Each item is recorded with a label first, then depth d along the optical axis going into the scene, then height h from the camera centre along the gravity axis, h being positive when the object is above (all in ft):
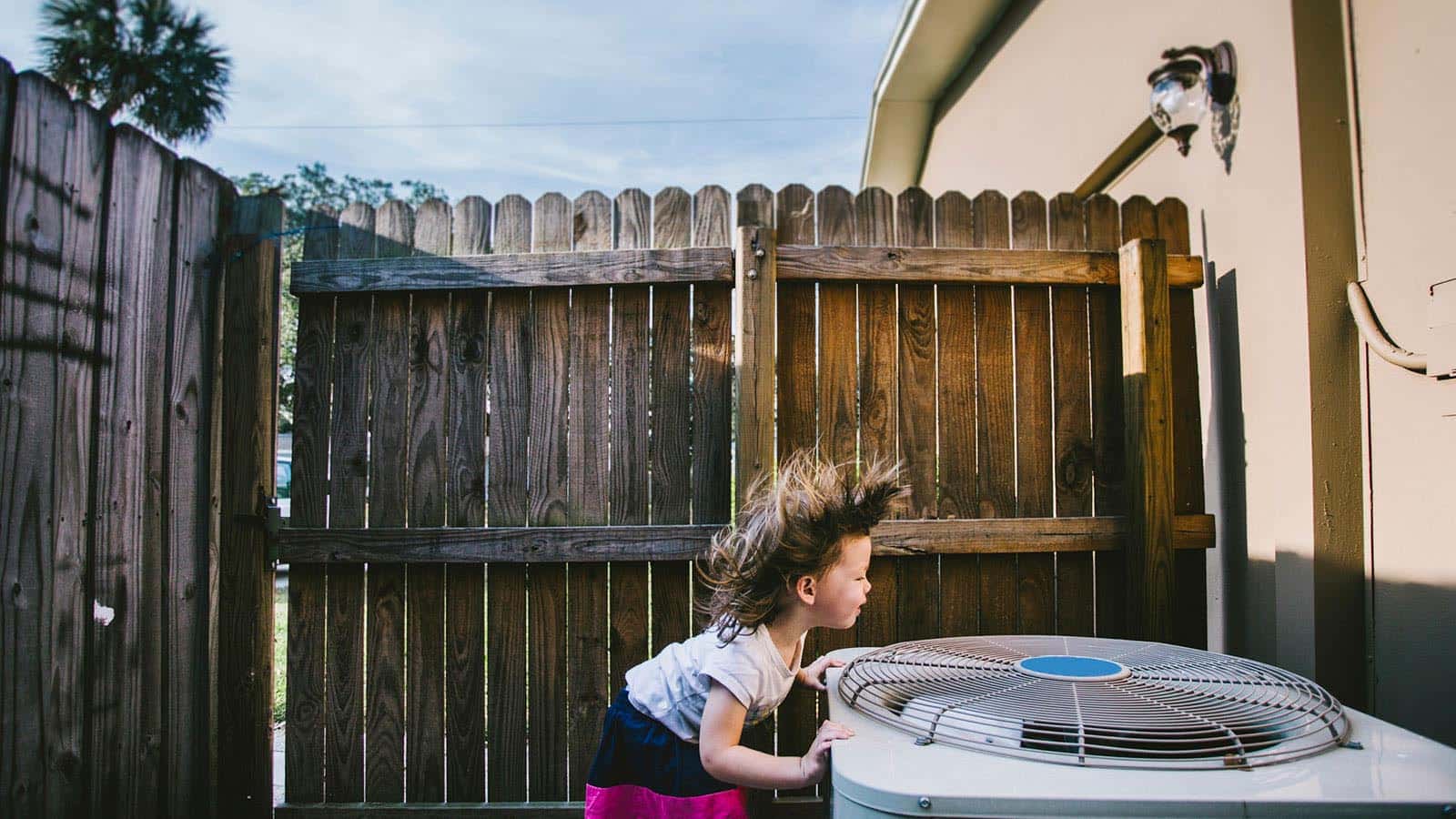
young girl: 5.78 -1.27
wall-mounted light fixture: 8.53 +3.61
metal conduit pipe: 6.59 +0.91
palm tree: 57.26 +26.31
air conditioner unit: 3.51 -1.32
